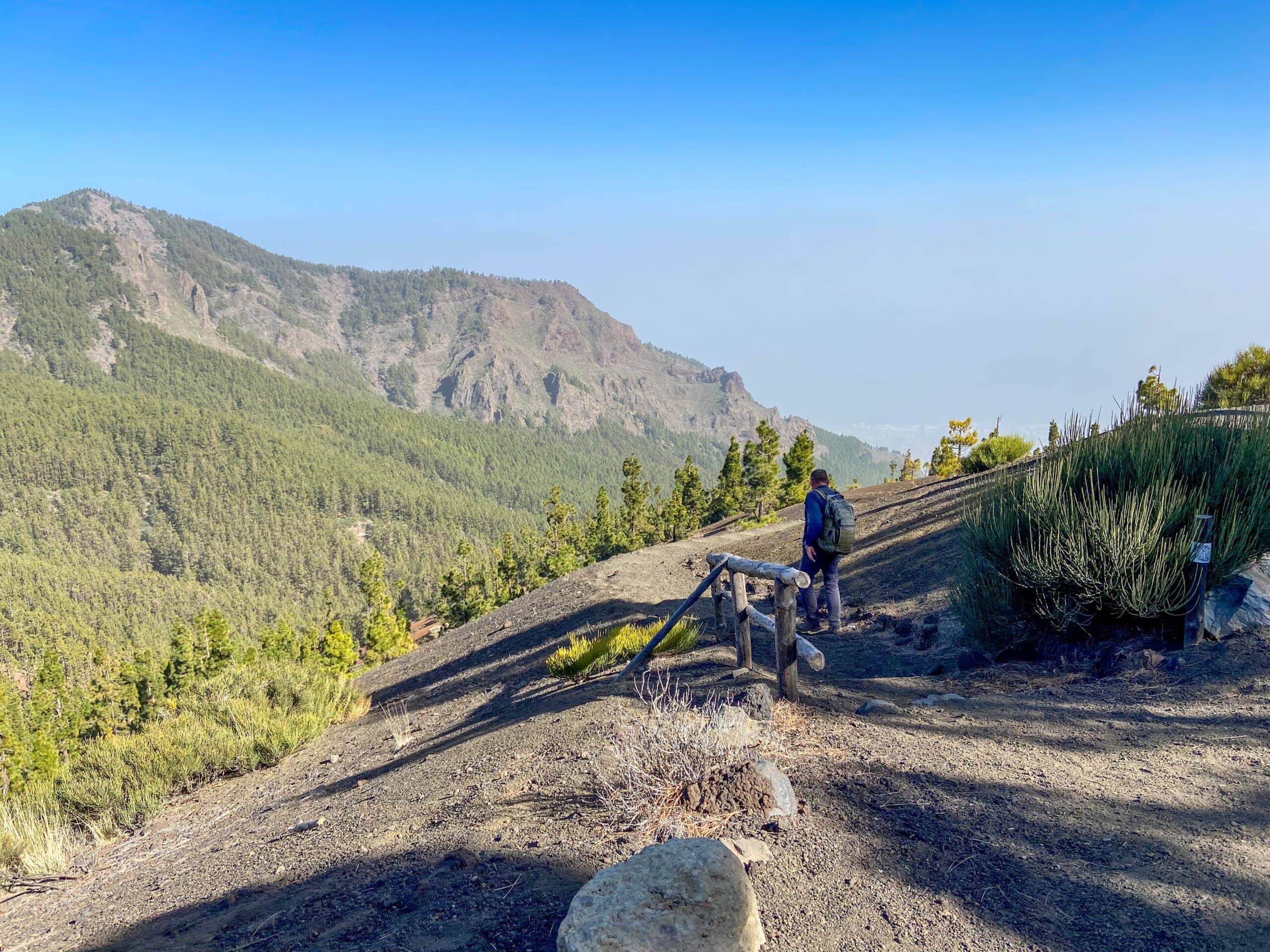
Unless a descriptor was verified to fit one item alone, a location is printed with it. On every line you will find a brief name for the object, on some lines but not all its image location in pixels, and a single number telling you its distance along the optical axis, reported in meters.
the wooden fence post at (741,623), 7.01
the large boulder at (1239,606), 6.36
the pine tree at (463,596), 46.56
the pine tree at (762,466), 38.00
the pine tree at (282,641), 37.70
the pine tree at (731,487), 44.81
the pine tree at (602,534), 50.56
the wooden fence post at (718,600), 8.39
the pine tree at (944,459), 35.81
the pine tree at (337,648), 33.38
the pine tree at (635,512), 48.28
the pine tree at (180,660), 39.47
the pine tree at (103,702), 44.88
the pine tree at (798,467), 39.34
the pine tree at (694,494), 50.75
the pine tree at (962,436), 32.97
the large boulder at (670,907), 2.71
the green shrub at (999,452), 22.48
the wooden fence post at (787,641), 5.72
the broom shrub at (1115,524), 6.46
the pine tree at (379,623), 39.78
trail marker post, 6.11
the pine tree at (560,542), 46.16
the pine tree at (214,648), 37.25
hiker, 8.54
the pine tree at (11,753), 32.50
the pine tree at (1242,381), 19.56
